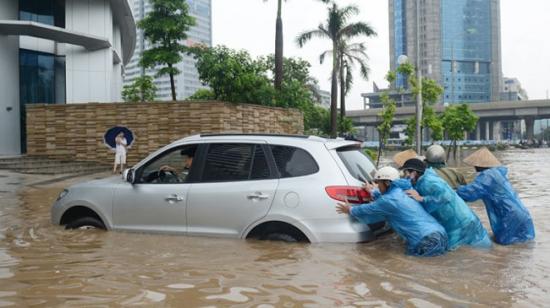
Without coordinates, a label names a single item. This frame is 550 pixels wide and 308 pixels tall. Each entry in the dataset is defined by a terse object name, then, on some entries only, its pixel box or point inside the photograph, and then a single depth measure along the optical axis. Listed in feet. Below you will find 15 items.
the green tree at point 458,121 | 164.86
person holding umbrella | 64.18
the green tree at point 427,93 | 81.82
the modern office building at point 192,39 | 330.28
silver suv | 18.89
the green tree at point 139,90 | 119.15
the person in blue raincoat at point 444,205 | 19.13
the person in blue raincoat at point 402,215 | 18.39
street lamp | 64.80
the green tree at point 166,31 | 96.48
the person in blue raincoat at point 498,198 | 21.34
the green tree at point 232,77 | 79.05
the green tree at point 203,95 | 123.69
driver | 21.53
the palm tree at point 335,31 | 116.57
